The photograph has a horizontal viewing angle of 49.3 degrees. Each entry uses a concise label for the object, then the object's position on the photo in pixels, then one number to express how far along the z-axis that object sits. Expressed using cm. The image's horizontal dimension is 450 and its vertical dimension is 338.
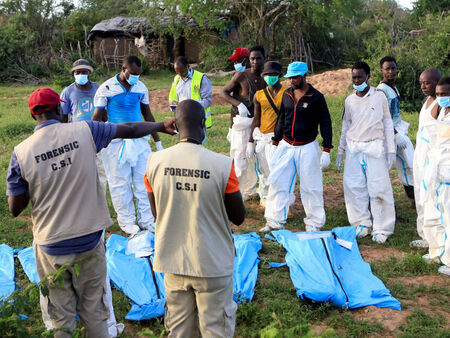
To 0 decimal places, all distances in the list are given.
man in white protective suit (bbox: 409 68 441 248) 505
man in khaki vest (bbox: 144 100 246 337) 271
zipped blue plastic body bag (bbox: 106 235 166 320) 395
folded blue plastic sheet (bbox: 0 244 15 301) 441
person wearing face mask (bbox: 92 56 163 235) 566
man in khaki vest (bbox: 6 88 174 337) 298
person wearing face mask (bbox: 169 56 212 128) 680
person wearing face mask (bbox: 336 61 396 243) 553
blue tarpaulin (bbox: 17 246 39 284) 465
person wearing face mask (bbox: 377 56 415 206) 594
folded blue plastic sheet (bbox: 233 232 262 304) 427
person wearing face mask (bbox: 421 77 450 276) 461
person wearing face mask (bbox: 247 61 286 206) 604
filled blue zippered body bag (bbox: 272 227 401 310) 412
